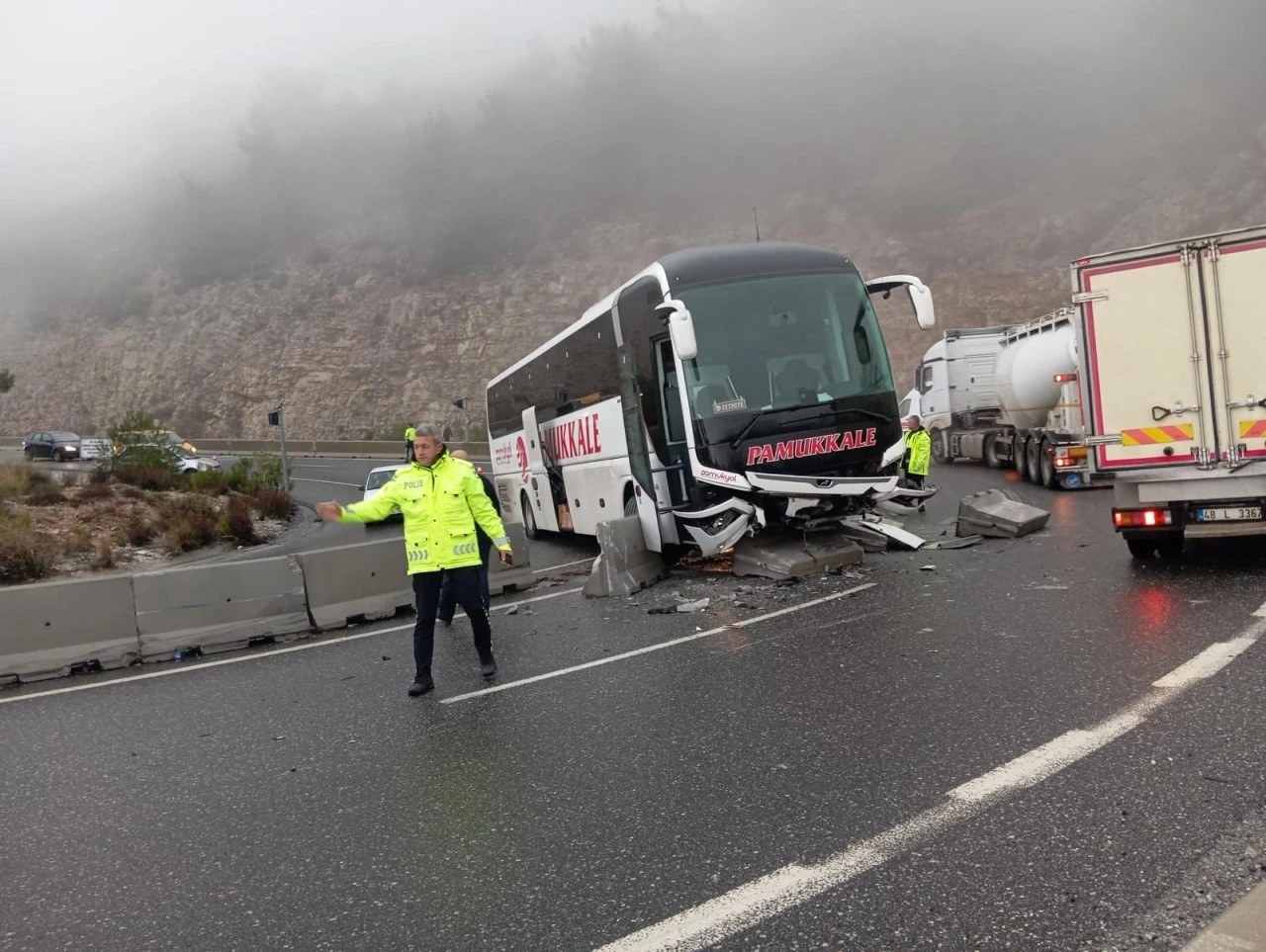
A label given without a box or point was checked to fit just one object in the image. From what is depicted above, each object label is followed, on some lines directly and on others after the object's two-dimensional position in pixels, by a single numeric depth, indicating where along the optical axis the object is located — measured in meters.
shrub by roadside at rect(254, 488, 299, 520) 27.62
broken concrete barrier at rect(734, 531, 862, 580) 10.80
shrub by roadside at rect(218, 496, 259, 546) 22.58
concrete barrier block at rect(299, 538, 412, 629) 10.64
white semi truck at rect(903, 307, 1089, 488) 19.34
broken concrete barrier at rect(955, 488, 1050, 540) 12.79
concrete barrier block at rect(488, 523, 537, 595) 12.20
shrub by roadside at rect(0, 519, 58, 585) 16.81
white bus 10.60
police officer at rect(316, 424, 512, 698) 7.41
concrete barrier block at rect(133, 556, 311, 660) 9.77
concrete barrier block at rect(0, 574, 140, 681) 9.23
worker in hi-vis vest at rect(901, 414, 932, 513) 16.41
